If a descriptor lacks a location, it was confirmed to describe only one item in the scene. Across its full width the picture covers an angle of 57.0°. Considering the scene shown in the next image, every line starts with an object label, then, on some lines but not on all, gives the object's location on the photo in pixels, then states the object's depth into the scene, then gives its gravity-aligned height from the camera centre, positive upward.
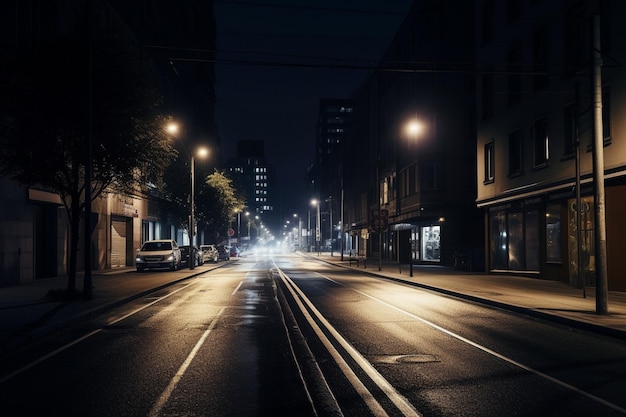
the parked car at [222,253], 63.10 -1.51
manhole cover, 8.45 -1.78
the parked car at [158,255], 35.32 -0.98
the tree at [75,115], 16.31 +3.68
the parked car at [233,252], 76.25 -1.69
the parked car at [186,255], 43.78 -1.20
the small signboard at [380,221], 33.20 +1.05
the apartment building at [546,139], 19.83 +4.14
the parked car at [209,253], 54.03 -1.29
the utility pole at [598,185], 13.07 +1.23
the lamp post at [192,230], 37.26 +0.57
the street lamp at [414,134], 42.16 +8.04
